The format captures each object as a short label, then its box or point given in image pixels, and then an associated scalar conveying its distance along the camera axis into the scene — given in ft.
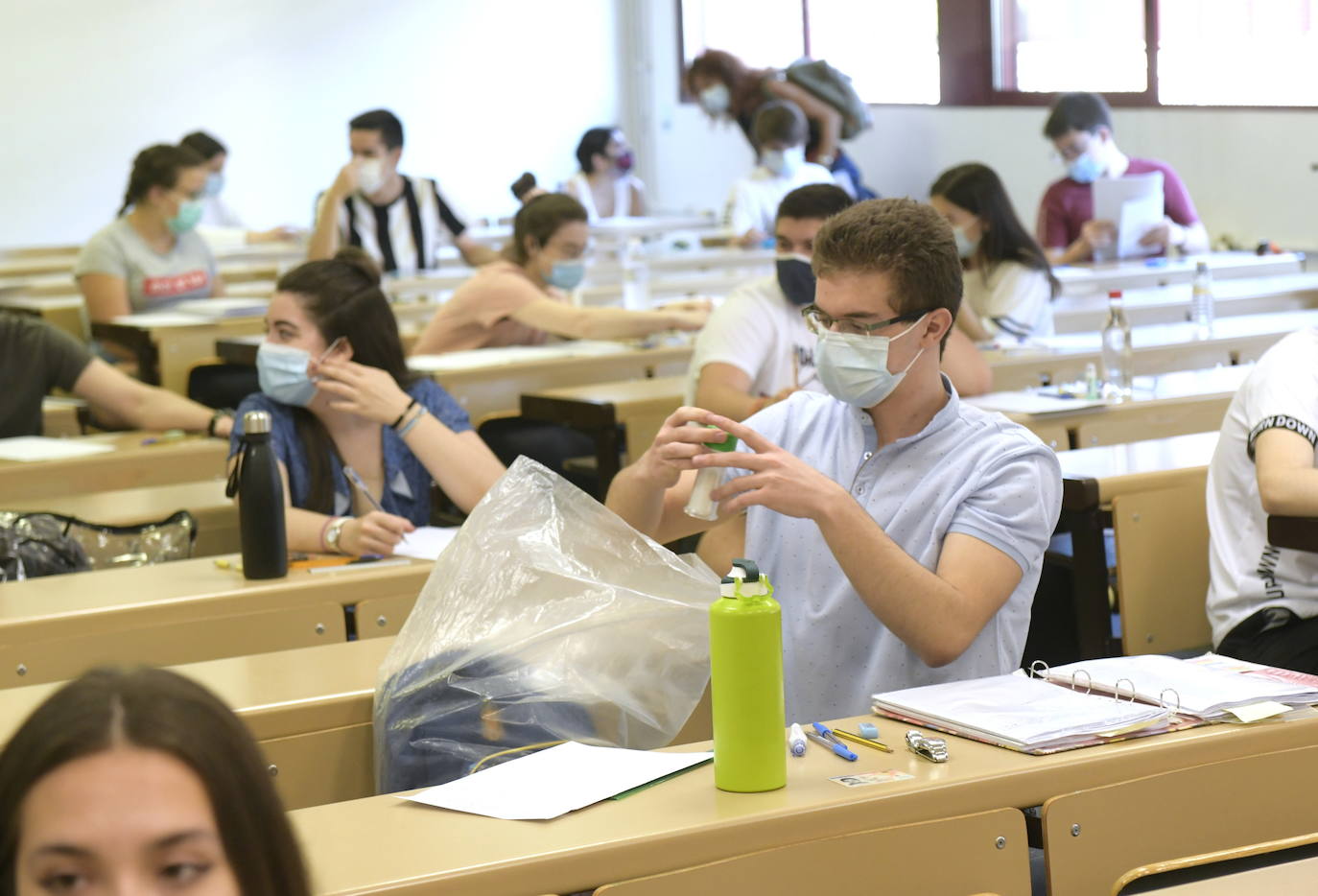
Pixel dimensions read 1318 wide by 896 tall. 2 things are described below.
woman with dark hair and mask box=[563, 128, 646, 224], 31.53
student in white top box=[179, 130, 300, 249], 26.94
